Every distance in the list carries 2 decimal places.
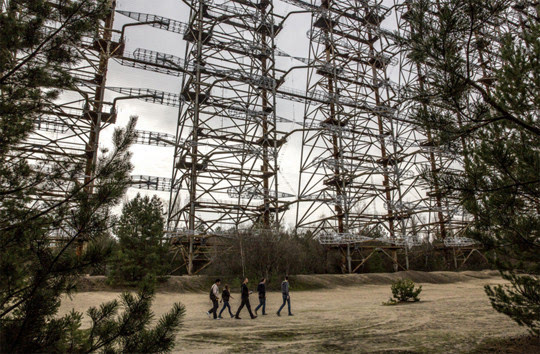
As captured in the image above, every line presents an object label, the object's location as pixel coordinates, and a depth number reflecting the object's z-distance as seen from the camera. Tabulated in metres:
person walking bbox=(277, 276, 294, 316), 11.80
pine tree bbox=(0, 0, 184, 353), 3.28
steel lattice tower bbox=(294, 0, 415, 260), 28.50
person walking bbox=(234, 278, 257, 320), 11.11
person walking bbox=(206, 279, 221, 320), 11.24
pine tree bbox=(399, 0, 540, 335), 5.07
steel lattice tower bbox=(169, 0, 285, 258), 24.66
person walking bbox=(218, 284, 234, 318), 11.62
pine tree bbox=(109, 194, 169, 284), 17.92
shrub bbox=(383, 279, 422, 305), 13.94
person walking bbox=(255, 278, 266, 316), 11.86
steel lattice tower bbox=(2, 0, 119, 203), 20.12
